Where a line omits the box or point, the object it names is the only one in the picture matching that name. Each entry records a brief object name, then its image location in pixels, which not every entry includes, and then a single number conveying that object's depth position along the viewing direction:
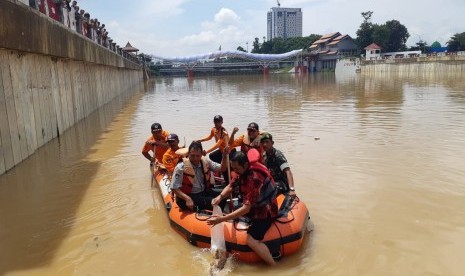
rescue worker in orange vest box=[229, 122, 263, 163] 6.78
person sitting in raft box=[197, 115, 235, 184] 7.66
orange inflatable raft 4.98
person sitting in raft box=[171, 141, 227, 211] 5.65
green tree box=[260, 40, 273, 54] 112.12
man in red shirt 4.57
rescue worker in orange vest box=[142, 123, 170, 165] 8.02
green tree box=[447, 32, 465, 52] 72.94
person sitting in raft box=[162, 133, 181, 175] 7.03
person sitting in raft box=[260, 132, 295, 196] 6.22
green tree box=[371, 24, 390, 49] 82.73
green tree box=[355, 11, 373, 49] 85.06
